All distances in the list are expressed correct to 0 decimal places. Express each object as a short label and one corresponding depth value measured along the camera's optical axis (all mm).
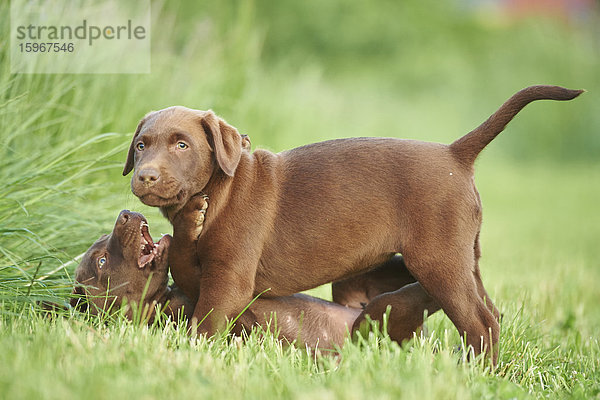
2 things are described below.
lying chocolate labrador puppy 3518
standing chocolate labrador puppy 3150
